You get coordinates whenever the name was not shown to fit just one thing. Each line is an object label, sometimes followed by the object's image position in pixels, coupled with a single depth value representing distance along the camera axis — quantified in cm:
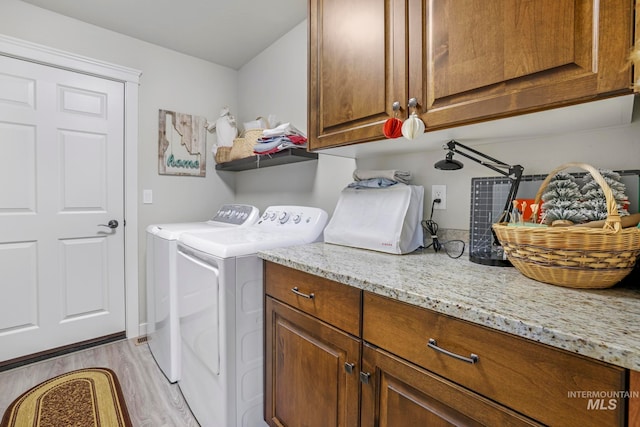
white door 202
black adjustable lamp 106
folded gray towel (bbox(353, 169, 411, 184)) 142
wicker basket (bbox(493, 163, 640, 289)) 71
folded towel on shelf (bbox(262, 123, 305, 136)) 193
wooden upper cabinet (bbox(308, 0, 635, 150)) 70
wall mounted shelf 195
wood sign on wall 258
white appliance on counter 130
